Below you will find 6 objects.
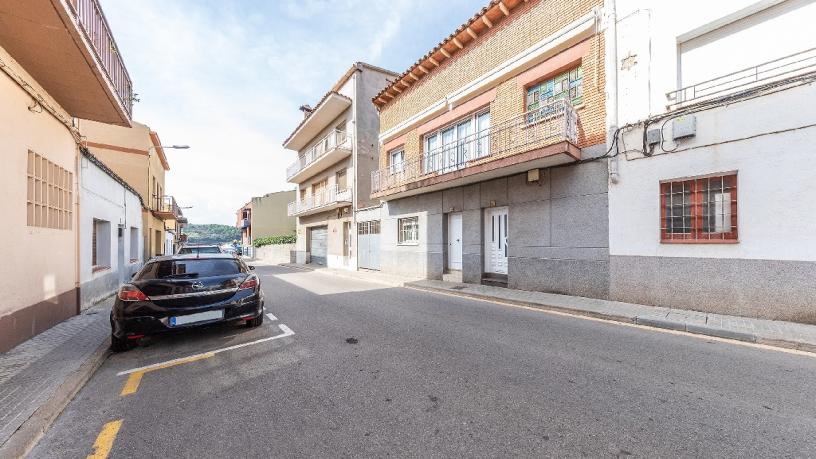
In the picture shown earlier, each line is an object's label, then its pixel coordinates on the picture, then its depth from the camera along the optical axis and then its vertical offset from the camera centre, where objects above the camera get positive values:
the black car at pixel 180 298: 4.44 -0.91
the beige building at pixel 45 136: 4.39 +1.59
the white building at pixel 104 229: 7.45 +0.13
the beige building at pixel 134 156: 17.97 +4.35
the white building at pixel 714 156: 5.61 +1.43
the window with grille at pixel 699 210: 6.30 +0.44
